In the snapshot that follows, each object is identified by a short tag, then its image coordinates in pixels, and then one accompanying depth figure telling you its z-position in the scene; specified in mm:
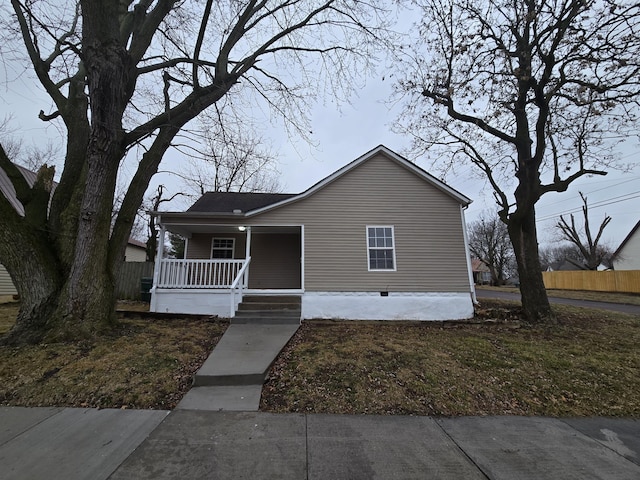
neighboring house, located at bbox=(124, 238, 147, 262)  25000
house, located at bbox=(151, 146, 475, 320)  8859
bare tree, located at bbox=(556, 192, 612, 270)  30305
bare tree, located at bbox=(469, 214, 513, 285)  41938
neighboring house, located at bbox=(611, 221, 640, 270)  28875
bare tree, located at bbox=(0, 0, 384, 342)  5484
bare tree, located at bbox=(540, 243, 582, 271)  56531
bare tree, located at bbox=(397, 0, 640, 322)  7566
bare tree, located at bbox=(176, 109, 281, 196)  21297
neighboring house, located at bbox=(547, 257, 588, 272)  49894
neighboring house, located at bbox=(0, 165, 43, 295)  13898
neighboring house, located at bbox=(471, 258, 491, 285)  60500
